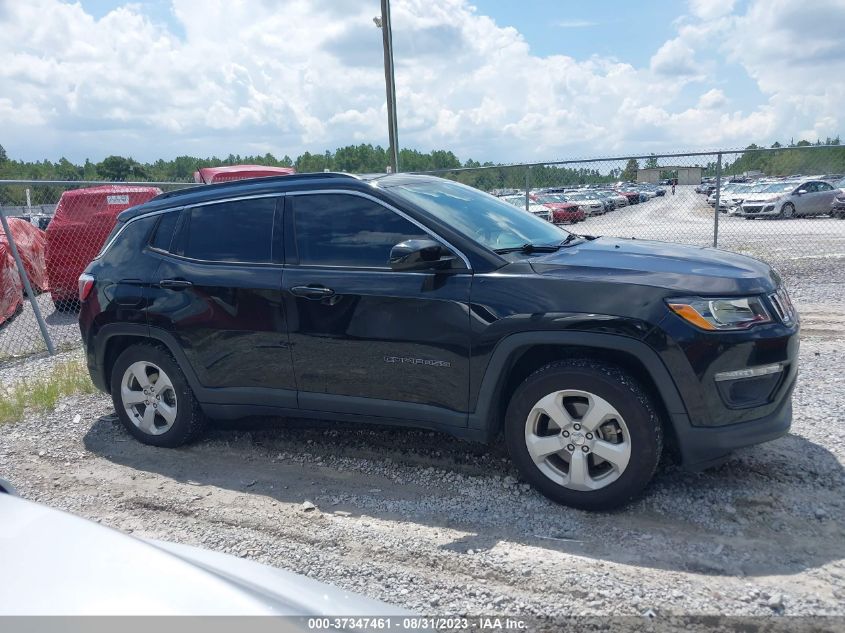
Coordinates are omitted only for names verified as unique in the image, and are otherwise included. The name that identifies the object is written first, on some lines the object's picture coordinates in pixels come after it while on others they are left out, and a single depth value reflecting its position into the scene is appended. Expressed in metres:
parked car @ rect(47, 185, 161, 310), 10.95
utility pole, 15.02
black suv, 3.61
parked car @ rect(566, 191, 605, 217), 14.01
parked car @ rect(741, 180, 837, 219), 18.31
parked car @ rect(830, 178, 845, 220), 16.86
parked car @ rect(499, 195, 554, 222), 11.74
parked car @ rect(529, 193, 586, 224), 14.70
